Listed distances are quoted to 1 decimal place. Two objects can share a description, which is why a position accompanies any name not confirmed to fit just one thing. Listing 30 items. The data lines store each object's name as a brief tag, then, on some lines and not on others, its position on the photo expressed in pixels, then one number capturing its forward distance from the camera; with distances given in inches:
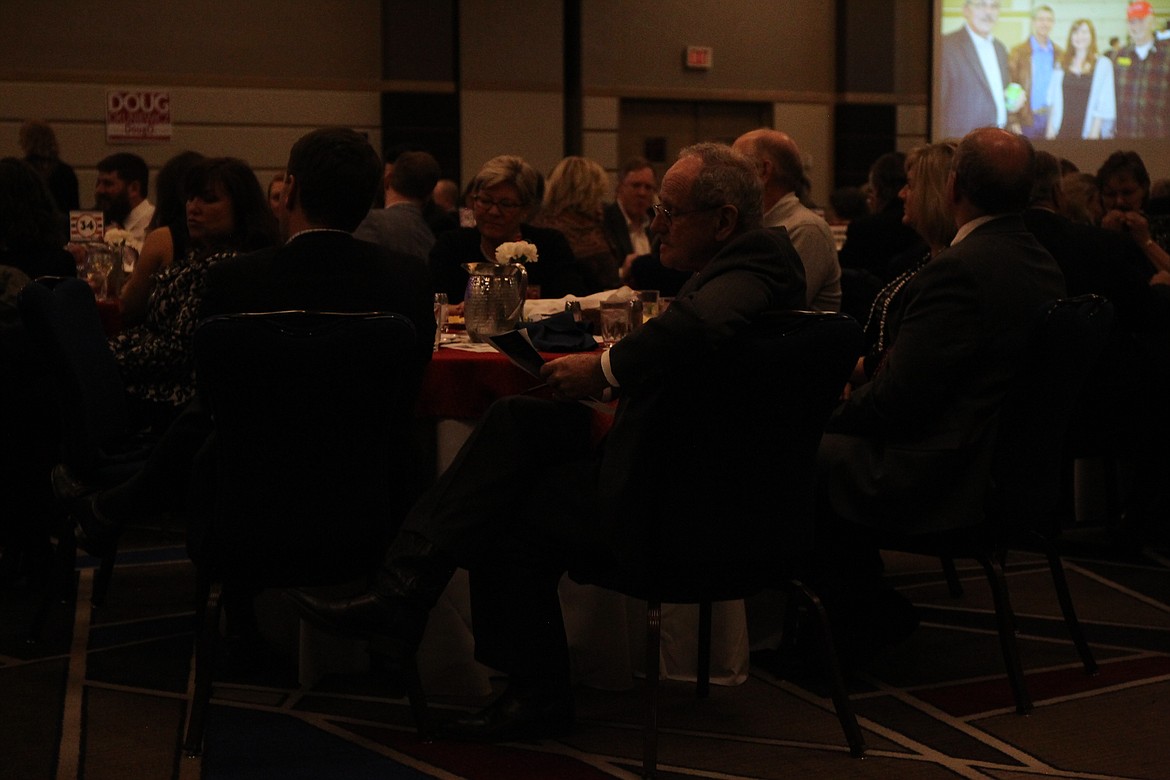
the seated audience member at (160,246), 333.4
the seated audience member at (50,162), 623.8
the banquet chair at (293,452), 195.5
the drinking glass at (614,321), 270.4
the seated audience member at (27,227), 320.8
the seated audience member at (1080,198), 421.4
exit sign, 886.4
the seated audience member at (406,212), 414.9
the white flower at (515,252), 317.7
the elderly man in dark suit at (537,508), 207.9
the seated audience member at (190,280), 280.2
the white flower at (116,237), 399.9
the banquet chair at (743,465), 190.4
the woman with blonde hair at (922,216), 275.7
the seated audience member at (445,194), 679.7
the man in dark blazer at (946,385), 230.4
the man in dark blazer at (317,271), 208.1
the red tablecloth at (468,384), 239.8
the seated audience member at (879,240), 432.8
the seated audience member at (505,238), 351.6
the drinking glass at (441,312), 284.4
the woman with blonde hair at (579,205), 430.0
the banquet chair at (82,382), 253.4
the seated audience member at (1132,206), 402.0
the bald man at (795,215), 300.4
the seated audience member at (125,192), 540.1
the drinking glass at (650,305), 293.9
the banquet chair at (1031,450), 227.0
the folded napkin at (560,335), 248.7
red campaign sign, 773.3
